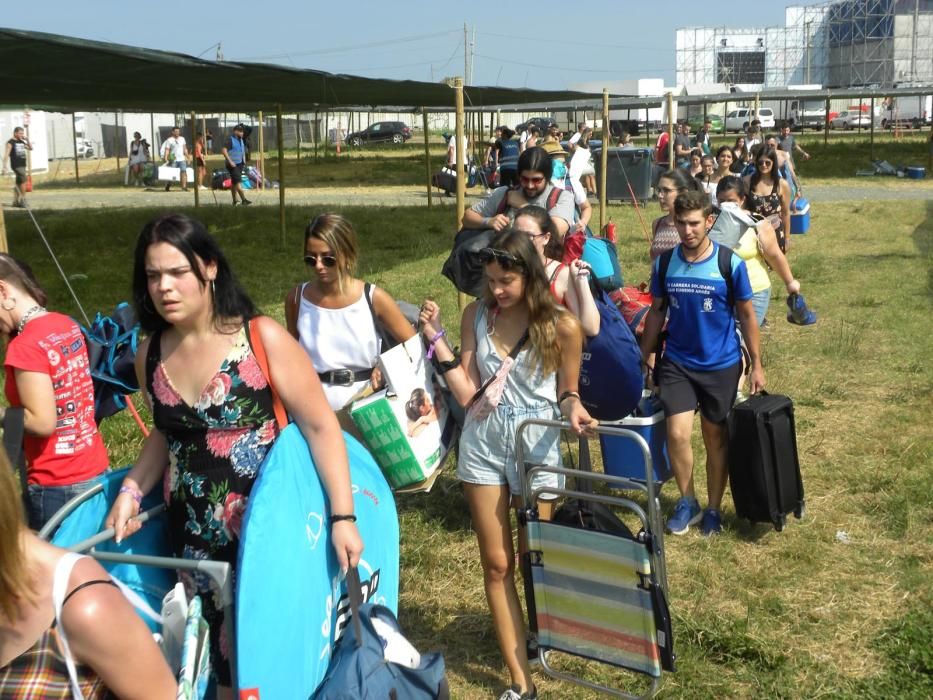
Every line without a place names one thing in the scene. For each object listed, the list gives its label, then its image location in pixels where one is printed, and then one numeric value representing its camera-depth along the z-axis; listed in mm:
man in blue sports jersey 5062
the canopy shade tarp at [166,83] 8227
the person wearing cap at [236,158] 23547
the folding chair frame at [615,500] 3354
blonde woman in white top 4391
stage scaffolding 80625
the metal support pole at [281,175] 15906
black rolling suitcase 5000
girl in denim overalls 3723
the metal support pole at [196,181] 21594
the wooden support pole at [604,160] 13680
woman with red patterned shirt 3633
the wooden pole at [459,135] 8395
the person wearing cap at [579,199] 9093
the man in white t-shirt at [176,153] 31734
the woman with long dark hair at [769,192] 10555
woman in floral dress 2729
